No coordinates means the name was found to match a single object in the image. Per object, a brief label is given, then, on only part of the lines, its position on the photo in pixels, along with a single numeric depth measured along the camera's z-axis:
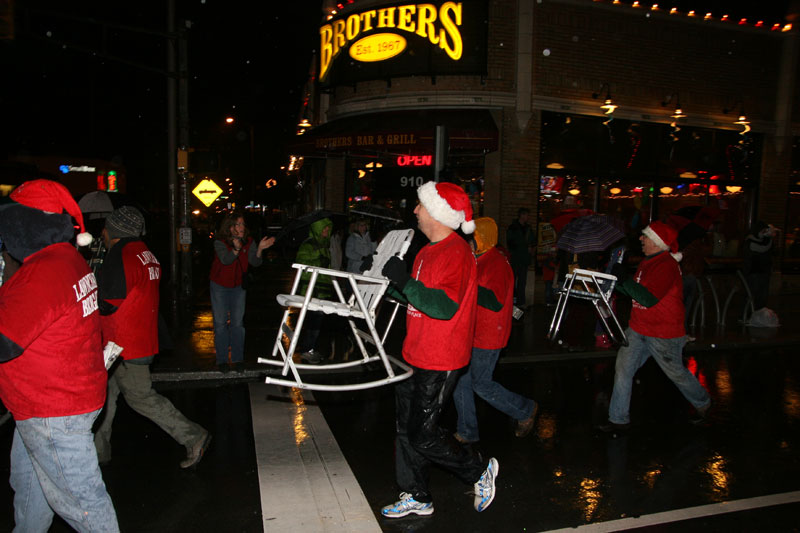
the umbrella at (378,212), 6.82
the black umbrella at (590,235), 8.22
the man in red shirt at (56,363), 2.69
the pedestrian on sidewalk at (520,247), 12.24
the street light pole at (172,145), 13.34
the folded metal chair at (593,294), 6.89
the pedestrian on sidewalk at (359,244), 9.57
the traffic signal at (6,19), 9.10
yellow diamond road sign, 16.55
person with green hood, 7.55
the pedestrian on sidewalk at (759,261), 11.18
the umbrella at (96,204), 5.93
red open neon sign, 14.06
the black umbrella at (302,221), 6.40
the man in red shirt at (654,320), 5.20
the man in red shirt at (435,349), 3.59
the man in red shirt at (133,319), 4.06
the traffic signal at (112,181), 19.96
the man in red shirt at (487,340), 4.84
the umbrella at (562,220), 10.95
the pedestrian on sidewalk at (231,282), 6.81
